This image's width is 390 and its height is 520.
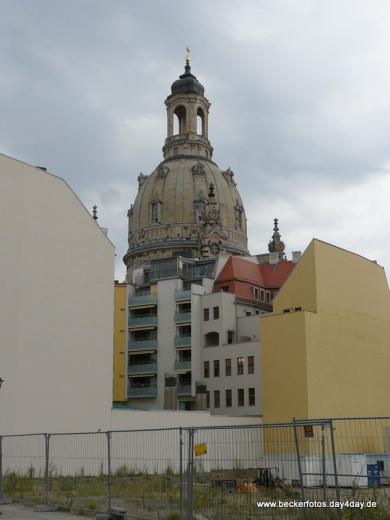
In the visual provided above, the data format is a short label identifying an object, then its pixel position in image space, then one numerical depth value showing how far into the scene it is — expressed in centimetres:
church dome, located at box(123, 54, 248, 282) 10231
